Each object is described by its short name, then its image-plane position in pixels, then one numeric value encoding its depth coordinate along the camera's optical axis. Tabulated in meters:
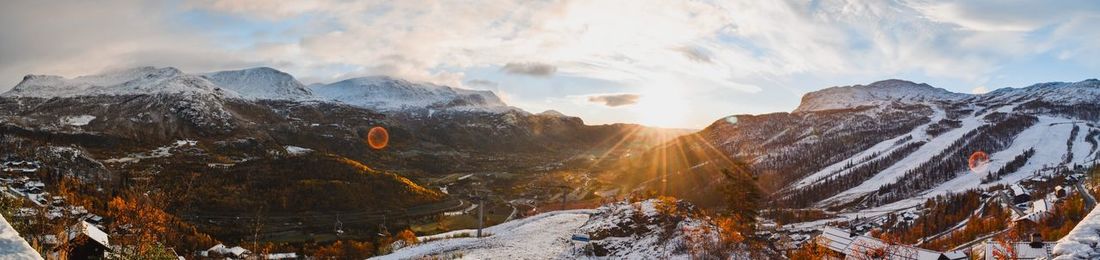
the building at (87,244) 30.55
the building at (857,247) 73.46
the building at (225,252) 81.89
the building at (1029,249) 59.50
